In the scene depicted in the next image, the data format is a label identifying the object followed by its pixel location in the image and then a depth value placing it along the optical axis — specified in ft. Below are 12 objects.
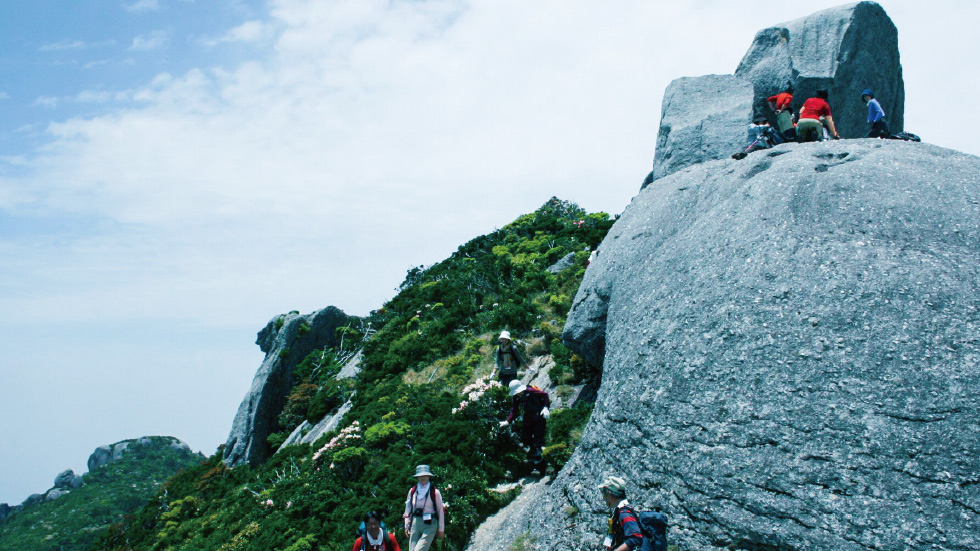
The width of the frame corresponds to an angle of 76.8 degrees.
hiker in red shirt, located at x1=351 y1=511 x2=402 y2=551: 31.04
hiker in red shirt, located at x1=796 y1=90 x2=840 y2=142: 50.24
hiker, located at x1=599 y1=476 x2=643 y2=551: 23.91
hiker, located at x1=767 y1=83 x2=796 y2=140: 59.52
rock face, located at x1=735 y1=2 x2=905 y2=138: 67.82
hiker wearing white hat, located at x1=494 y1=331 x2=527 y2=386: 52.60
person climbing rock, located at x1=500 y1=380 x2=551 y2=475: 45.44
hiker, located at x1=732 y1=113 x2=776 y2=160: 52.95
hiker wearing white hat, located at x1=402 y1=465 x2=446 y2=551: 33.94
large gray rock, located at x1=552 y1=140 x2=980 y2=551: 25.82
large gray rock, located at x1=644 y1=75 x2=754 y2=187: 62.49
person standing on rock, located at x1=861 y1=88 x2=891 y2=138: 51.85
